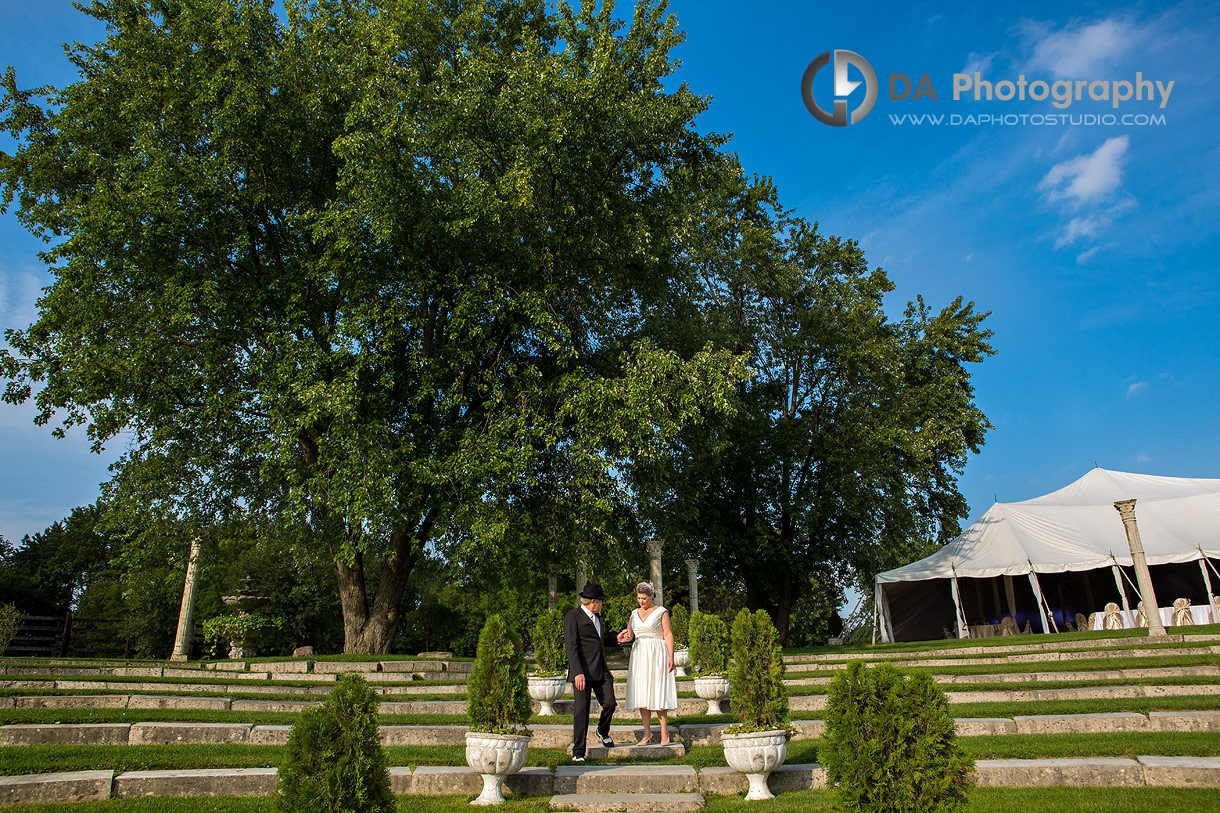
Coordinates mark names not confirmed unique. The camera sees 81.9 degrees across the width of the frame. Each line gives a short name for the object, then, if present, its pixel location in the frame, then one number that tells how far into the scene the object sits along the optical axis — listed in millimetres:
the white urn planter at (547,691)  9883
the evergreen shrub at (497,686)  6223
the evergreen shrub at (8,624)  22391
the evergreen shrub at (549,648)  11406
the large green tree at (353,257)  13492
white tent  22391
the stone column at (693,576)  22375
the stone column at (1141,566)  15062
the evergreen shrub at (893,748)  4141
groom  7469
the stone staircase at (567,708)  5883
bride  7426
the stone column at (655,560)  18859
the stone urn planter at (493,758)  5957
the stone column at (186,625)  20406
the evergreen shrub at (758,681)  6266
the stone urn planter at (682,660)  14725
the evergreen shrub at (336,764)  4062
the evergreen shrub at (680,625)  13680
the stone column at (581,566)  15610
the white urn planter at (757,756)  5980
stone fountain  21559
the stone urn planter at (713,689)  10062
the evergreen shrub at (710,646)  10703
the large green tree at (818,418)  23781
